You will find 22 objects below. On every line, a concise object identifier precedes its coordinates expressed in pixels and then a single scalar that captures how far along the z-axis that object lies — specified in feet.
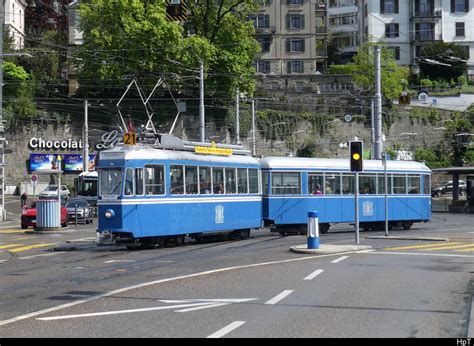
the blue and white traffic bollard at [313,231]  73.26
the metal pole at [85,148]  206.90
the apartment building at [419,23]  319.27
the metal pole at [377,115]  128.98
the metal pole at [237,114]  171.68
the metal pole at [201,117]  138.31
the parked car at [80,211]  151.23
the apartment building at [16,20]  256.73
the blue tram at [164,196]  80.84
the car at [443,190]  272.51
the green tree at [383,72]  272.10
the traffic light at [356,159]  85.92
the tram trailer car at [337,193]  104.53
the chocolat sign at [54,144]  220.84
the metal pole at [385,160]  102.70
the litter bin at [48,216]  114.73
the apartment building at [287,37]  302.86
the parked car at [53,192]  185.57
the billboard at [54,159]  220.23
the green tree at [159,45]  205.67
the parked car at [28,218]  131.75
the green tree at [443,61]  300.20
